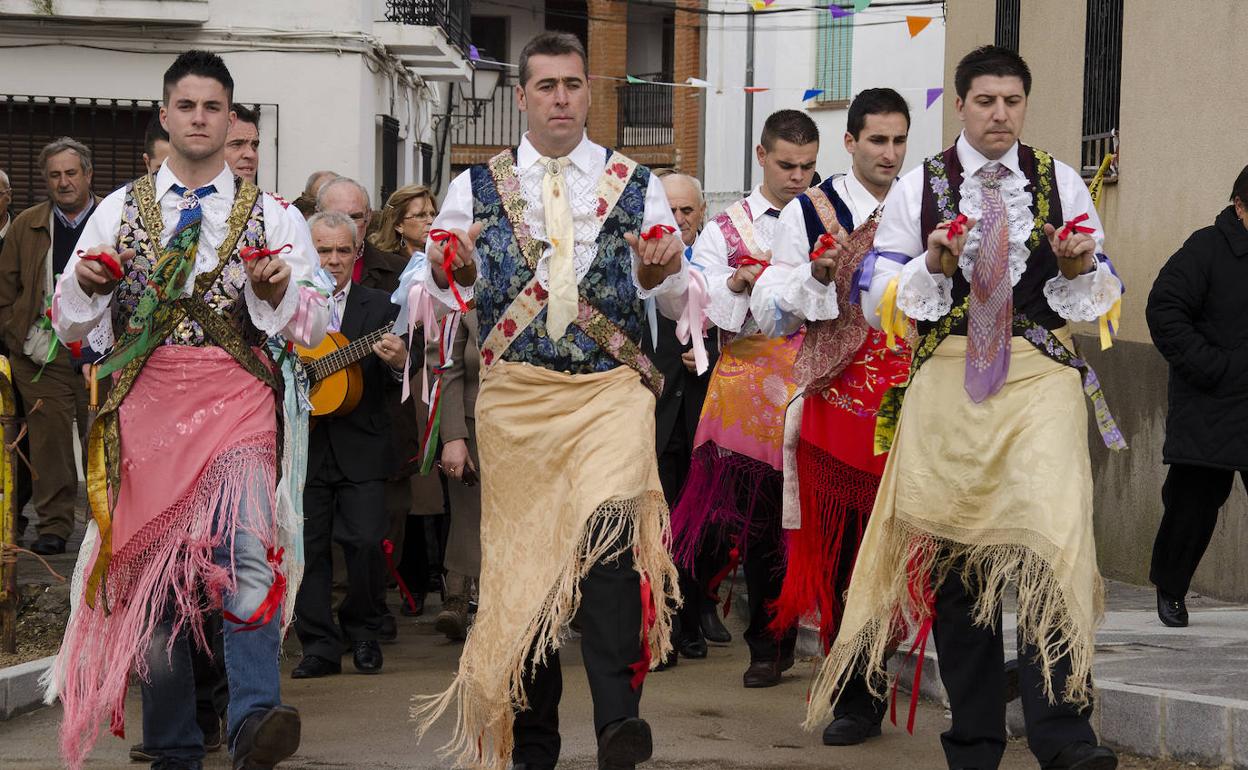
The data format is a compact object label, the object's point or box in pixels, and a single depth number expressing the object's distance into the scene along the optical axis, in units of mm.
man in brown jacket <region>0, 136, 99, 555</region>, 11023
